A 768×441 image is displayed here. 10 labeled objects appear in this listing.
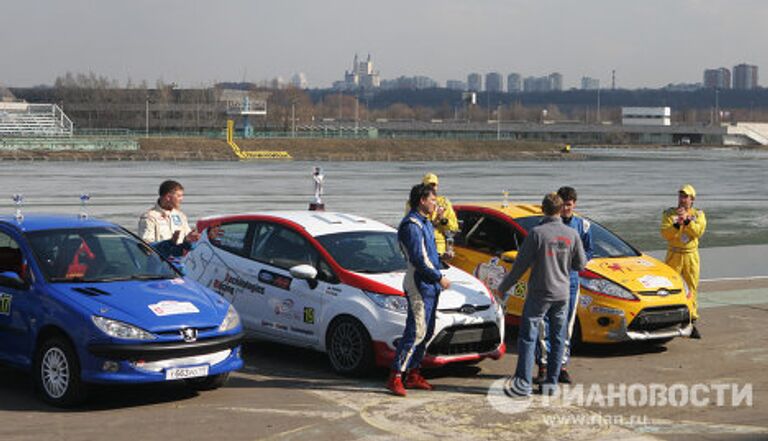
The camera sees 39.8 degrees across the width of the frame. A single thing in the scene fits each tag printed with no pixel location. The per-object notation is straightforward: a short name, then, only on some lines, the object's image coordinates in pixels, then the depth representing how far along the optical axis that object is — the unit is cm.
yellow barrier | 10086
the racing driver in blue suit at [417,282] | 917
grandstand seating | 11738
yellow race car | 1138
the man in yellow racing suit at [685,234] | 1256
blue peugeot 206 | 858
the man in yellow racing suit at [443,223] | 1235
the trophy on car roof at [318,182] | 1603
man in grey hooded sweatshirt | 916
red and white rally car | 992
